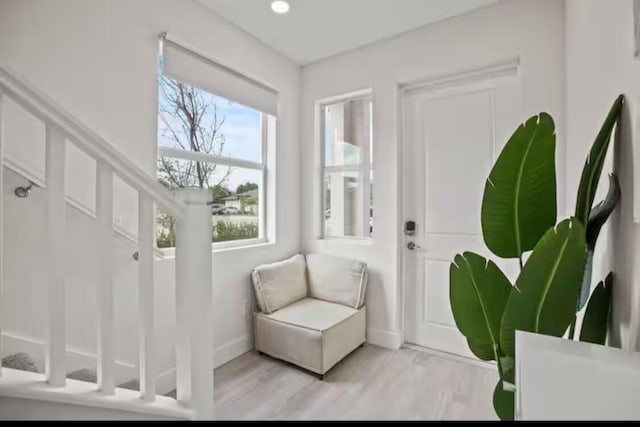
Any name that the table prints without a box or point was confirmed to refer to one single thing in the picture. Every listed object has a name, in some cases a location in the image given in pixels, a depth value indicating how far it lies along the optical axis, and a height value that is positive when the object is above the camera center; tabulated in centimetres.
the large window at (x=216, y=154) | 222 +51
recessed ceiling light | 227 +160
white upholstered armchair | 225 -80
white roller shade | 210 +110
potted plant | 83 -13
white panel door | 244 +32
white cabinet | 60 -35
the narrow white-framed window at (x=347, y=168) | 300 +49
